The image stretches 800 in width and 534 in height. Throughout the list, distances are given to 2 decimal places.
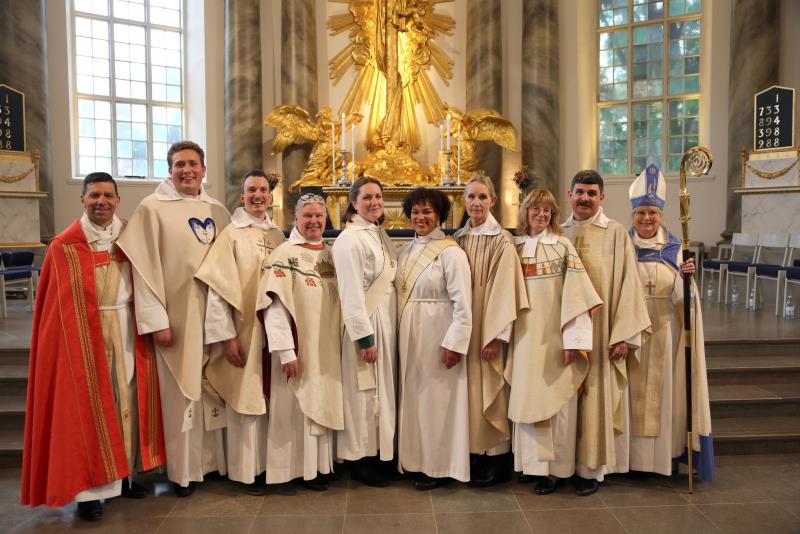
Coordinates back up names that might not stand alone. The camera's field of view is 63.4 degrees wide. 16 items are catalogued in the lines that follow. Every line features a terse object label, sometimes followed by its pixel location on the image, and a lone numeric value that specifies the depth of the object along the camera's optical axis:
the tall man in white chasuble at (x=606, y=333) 3.71
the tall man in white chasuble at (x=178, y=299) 3.59
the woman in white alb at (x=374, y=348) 3.72
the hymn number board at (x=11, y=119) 9.25
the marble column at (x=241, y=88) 11.13
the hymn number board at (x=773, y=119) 9.30
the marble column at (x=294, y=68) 11.20
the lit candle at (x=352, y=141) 10.45
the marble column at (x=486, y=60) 11.34
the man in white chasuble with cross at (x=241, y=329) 3.65
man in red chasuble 3.38
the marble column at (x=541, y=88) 11.31
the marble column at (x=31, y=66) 9.84
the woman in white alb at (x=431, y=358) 3.73
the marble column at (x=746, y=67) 10.01
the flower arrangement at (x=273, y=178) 9.20
